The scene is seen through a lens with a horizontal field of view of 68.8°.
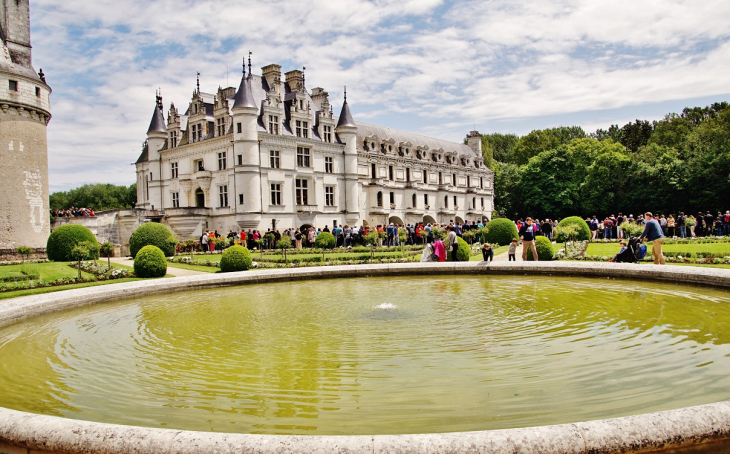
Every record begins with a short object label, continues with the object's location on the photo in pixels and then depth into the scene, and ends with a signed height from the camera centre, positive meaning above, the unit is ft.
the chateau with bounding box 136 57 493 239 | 131.85 +20.39
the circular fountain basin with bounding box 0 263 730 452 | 11.96 -4.90
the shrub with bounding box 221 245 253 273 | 60.80 -2.47
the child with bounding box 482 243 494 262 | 54.98 -2.29
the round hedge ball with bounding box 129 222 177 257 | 85.81 +0.50
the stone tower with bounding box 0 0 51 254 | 93.86 +19.66
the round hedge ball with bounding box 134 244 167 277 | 57.36 -2.41
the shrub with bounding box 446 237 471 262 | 63.71 -2.76
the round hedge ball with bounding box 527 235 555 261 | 62.03 -2.57
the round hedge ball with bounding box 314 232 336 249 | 93.17 -1.02
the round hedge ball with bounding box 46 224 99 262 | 79.25 +0.40
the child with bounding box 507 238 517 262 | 59.30 -2.33
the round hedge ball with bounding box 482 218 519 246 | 99.04 -0.65
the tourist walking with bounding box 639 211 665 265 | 47.34 -1.09
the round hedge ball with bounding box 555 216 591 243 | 90.48 -0.78
